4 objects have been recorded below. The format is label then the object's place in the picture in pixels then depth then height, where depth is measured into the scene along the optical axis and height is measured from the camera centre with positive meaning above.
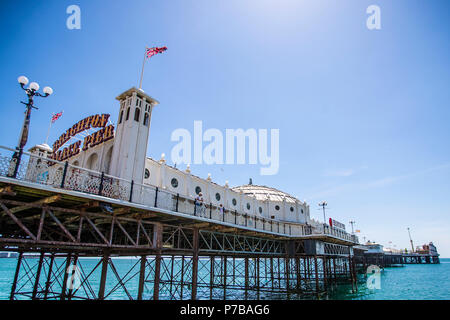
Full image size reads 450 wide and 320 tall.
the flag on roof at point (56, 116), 23.49 +10.55
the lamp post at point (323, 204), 54.37 +9.64
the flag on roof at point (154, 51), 19.94 +13.50
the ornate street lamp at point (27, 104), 11.94 +5.80
